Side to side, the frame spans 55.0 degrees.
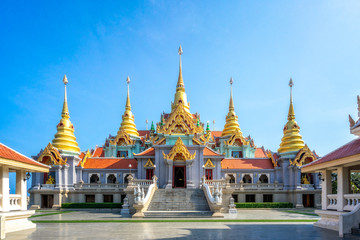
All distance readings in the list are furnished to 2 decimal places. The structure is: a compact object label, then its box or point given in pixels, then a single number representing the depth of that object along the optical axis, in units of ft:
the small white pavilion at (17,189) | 49.16
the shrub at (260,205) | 112.82
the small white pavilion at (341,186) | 40.78
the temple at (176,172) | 101.14
